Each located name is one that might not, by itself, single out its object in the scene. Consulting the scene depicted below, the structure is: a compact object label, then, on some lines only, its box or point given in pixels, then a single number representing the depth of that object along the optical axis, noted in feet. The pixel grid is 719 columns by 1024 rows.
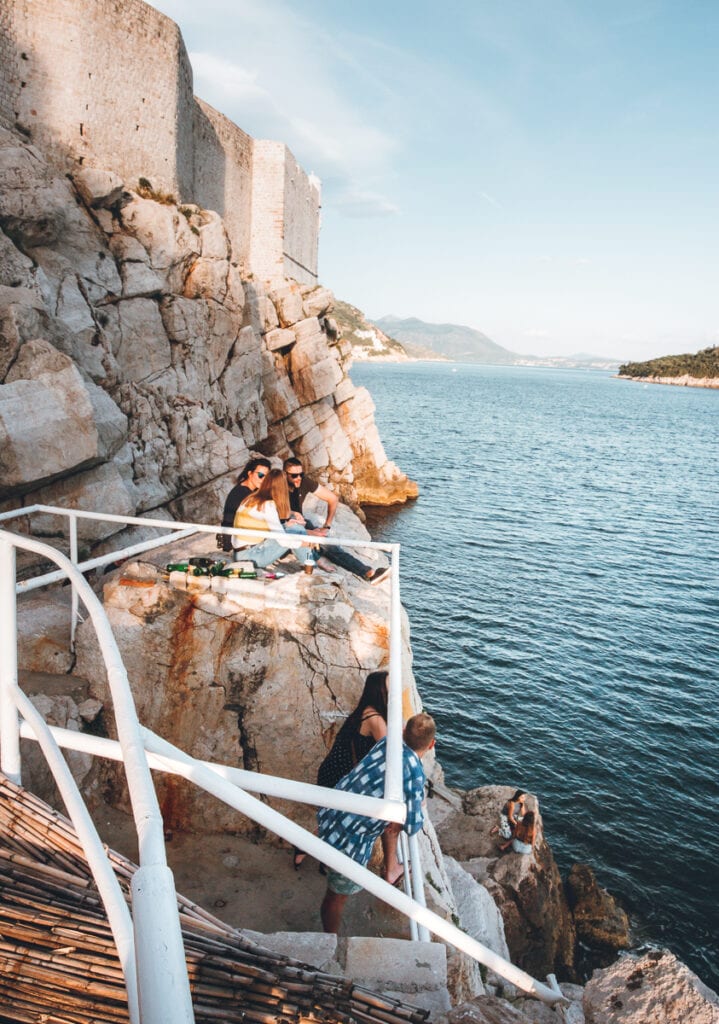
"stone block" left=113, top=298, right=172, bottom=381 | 63.77
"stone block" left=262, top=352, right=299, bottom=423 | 102.73
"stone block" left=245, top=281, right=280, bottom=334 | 91.04
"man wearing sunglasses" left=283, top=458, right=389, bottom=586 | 31.65
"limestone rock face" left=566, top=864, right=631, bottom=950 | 38.37
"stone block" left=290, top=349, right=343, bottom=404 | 111.04
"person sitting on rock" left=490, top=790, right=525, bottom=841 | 38.32
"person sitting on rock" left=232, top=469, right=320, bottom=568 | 28.02
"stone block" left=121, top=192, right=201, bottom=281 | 67.56
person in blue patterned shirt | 14.60
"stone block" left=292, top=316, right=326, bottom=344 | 110.32
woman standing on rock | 17.02
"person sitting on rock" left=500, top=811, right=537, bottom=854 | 37.22
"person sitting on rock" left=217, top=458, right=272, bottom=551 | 30.42
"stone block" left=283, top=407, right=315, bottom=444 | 107.04
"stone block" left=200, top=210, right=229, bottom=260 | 74.69
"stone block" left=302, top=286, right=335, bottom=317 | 114.52
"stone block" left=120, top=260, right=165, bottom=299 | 64.80
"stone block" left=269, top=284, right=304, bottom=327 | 108.58
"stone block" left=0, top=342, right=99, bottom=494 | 39.58
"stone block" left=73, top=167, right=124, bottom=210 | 64.59
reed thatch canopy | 7.56
